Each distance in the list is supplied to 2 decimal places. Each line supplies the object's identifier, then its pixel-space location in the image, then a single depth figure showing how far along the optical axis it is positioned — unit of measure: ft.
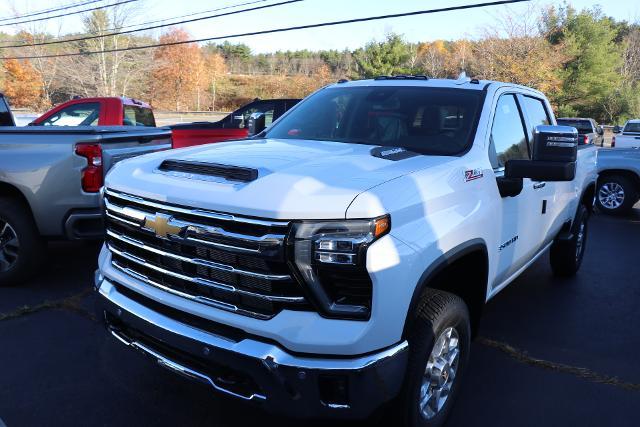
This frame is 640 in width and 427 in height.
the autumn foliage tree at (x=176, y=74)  168.28
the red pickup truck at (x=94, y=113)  30.86
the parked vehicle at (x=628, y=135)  50.29
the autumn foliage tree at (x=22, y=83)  126.82
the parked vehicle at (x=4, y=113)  23.91
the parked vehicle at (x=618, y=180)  30.91
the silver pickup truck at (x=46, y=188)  14.34
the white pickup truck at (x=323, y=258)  6.82
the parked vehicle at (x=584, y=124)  59.90
